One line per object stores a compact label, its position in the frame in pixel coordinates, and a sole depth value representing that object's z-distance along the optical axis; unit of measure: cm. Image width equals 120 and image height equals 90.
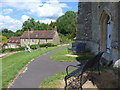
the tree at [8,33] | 6387
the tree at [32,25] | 5852
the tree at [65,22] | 5395
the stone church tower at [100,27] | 545
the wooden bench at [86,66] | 333
